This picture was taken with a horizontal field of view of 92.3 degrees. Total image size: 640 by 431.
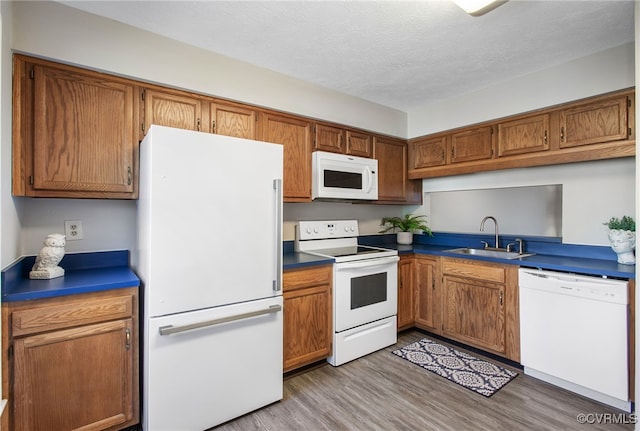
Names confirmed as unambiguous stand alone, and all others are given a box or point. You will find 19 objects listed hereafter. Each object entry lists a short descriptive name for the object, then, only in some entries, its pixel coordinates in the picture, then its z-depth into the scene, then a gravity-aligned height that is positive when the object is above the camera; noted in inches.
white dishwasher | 76.2 -32.1
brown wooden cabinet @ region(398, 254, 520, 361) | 97.9 -30.4
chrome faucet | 120.2 -3.5
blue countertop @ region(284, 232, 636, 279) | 82.2 -13.9
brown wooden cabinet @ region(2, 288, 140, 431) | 56.2 -28.9
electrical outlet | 79.5 -3.6
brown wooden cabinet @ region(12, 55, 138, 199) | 66.7 +19.4
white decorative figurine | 66.9 -9.7
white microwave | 109.7 +14.4
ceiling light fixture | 62.7 +43.3
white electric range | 100.7 -26.3
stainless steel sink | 107.9 -14.5
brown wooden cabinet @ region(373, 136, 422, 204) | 132.9 +18.8
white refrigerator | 64.0 -13.9
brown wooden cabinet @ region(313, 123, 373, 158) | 113.7 +29.2
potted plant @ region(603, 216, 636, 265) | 84.6 -6.7
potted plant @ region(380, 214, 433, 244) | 140.6 -5.1
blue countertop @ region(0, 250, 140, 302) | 57.3 -14.0
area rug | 88.9 -48.6
